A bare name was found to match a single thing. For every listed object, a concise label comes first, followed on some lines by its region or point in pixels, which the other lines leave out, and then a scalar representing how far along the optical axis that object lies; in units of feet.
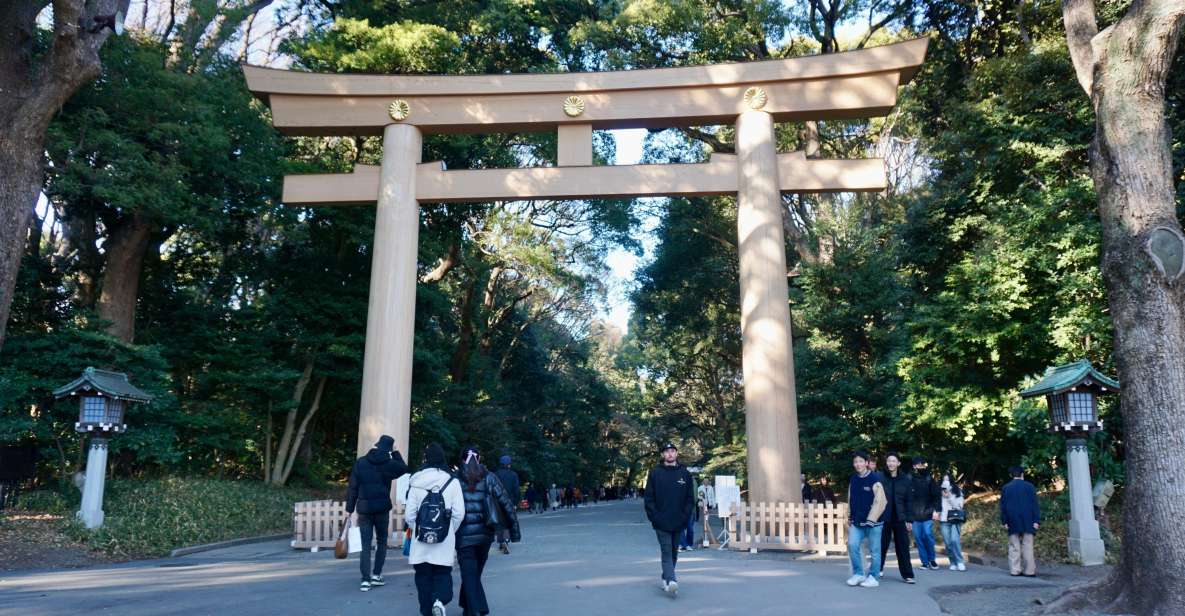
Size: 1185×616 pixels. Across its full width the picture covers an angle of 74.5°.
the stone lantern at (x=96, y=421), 40.93
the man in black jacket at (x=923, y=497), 34.12
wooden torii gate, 45.29
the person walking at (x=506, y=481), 35.01
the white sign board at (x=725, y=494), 46.55
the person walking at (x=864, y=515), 27.17
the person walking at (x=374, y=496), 26.78
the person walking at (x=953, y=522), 35.35
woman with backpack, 20.10
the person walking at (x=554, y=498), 120.88
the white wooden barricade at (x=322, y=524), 41.75
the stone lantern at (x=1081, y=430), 36.17
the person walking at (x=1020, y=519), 32.73
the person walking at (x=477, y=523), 20.83
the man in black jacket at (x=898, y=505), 29.58
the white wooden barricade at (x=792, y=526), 40.14
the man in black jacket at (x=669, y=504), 25.26
